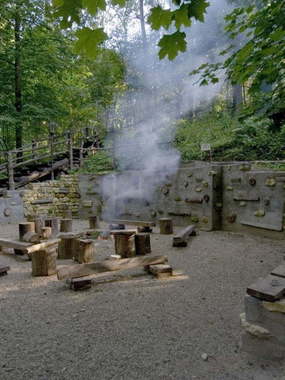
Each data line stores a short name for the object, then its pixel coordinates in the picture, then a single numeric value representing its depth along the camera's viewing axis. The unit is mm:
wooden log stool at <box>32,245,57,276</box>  3260
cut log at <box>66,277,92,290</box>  2822
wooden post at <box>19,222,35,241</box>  4546
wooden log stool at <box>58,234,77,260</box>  4016
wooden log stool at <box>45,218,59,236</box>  5518
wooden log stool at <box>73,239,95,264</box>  3621
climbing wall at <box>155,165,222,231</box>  5676
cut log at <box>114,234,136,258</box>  3934
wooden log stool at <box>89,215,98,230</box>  5832
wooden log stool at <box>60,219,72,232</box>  5391
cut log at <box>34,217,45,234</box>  5211
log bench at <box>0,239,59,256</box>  3740
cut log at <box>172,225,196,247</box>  4508
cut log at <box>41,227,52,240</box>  4756
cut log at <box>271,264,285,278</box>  1918
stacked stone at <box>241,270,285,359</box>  1607
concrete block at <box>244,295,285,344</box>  1603
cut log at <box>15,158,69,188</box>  8061
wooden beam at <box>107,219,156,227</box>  5529
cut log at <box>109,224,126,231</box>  5650
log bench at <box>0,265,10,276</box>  3318
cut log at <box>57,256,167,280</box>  2941
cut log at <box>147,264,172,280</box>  3153
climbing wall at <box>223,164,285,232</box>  4711
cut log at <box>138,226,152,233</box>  5609
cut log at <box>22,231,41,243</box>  4180
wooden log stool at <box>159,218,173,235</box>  5551
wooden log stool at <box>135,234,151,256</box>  4078
